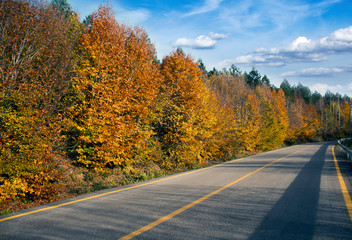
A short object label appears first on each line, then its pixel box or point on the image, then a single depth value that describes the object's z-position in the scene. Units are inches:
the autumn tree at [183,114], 665.6
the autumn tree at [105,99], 426.0
